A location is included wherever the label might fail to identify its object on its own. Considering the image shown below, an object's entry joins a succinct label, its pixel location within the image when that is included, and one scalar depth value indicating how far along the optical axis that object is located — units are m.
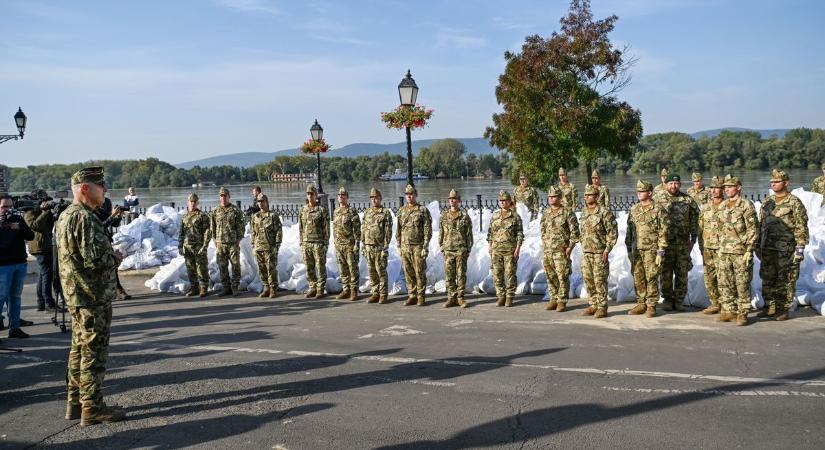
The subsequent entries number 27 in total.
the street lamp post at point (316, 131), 21.55
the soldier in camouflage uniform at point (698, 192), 12.83
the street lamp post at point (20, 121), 25.94
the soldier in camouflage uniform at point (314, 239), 11.39
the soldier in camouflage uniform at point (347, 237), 11.15
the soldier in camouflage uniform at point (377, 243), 10.84
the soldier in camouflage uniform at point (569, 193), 16.17
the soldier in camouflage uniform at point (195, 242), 12.16
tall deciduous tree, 19.91
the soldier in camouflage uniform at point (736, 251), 8.24
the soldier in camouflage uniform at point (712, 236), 8.73
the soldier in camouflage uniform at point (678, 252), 9.29
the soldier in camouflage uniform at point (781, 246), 8.46
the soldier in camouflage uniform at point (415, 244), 10.56
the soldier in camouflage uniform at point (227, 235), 11.94
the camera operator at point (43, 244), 10.17
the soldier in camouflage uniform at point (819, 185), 14.78
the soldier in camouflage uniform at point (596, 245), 9.08
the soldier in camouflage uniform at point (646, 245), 8.98
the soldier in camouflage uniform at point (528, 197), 16.81
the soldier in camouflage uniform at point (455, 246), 10.32
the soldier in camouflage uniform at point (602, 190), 14.66
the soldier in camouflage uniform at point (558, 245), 9.64
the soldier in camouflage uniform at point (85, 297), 5.32
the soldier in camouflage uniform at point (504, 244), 10.18
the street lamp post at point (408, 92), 13.96
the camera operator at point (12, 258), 8.62
